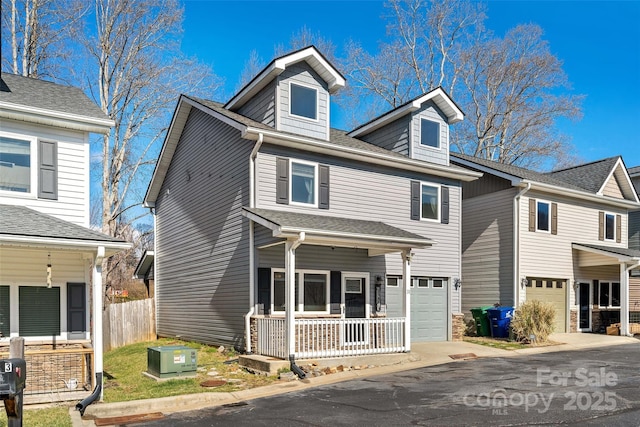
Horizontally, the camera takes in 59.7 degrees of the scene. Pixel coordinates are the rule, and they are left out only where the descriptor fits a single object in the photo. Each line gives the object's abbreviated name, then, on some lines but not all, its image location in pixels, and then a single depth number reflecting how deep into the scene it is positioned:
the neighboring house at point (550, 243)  19.67
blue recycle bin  18.11
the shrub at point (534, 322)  17.03
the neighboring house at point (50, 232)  10.29
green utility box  11.66
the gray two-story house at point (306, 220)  13.95
